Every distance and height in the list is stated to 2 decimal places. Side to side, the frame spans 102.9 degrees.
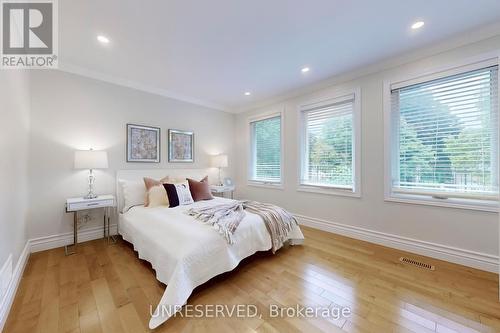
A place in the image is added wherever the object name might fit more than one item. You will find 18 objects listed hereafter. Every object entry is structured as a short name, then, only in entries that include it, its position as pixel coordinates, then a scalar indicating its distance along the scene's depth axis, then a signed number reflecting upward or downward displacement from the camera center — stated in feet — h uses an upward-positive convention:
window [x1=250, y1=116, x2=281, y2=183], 13.89 +1.25
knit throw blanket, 6.78 -1.93
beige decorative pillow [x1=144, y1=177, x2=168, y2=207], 9.42 -1.33
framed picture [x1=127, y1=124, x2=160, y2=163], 10.98 +1.37
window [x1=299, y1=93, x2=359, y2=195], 10.31 +1.17
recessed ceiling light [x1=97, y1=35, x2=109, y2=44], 7.23 +4.74
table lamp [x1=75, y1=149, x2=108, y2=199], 8.59 +0.35
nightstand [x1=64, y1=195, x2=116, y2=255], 8.34 -1.61
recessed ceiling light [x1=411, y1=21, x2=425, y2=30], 6.61 +4.78
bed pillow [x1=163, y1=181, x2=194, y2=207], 9.32 -1.31
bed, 5.06 -2.55
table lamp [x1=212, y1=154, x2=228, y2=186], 14.11 +0.43
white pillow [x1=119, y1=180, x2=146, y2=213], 9.71 -1.28
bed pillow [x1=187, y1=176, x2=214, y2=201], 10.61 -1.25
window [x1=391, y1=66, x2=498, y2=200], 7.00 +1.19
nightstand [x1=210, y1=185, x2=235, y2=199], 13.55 -1.49
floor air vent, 7.22 -3.65
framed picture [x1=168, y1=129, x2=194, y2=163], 12.57 +1.40
